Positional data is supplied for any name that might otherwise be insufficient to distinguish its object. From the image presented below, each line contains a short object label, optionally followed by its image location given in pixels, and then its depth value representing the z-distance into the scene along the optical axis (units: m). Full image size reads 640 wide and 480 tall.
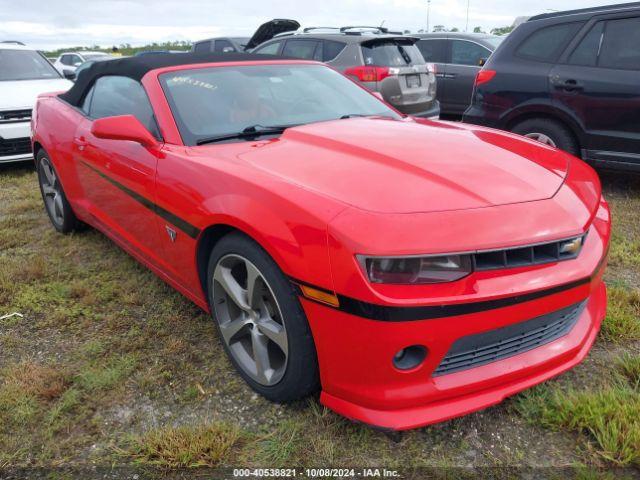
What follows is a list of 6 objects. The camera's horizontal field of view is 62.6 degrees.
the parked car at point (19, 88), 6.34
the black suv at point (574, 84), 4.44
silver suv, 6.55
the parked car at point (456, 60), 8.19
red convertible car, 1.69
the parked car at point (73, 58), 20.61
